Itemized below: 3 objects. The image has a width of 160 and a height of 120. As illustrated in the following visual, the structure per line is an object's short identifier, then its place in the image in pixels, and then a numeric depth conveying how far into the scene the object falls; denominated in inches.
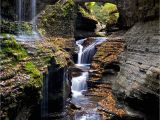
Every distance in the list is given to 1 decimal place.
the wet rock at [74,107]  580.9
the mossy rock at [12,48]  386.6
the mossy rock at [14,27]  498.9
